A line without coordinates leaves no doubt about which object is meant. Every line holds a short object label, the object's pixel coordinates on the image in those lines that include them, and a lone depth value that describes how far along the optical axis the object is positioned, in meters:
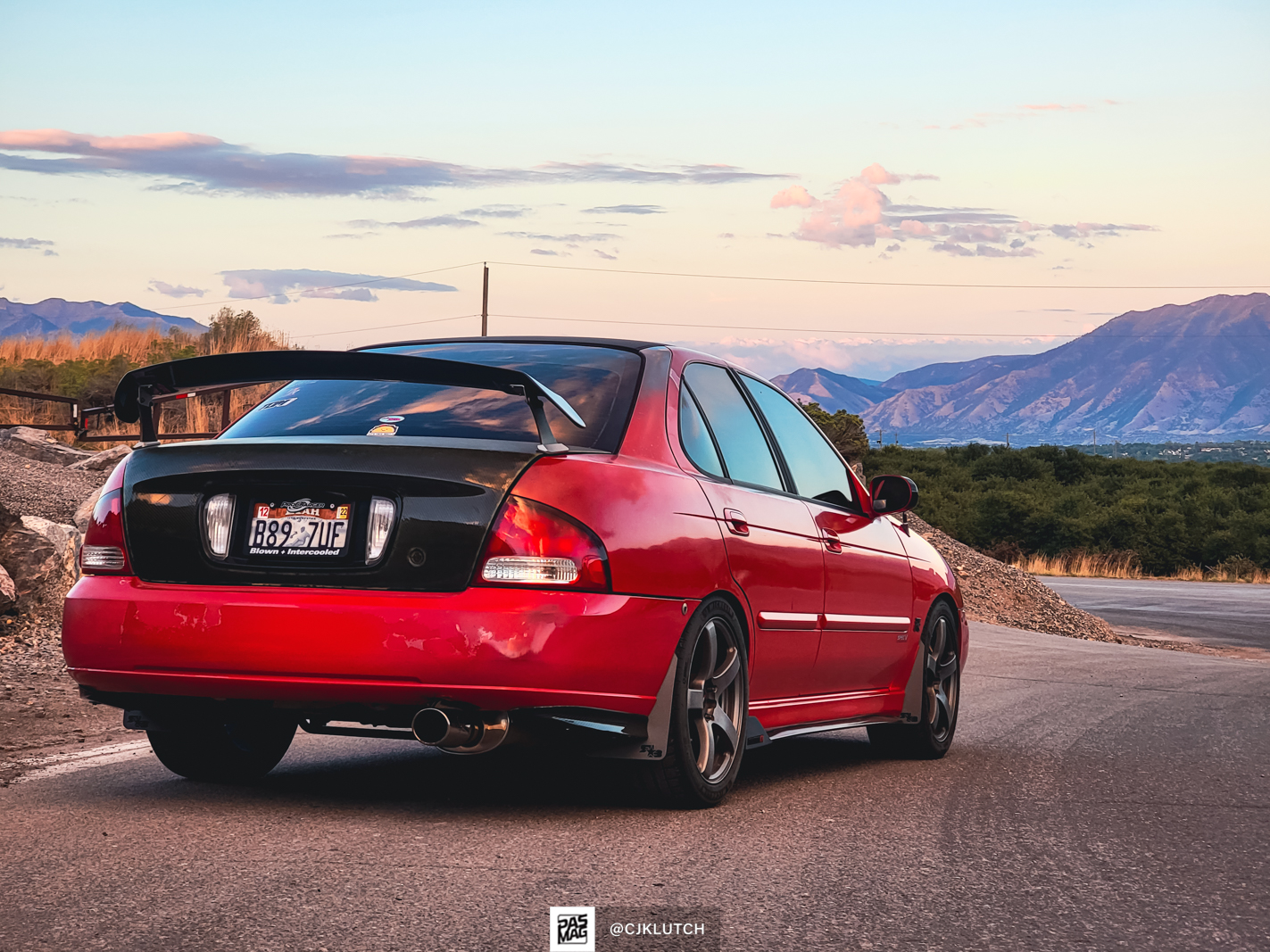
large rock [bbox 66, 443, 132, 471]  20.37
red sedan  4.89
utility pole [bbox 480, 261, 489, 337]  60.28
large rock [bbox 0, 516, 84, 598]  10.72
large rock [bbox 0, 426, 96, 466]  22.52
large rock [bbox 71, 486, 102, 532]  13.41
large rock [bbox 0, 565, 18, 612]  10.34
